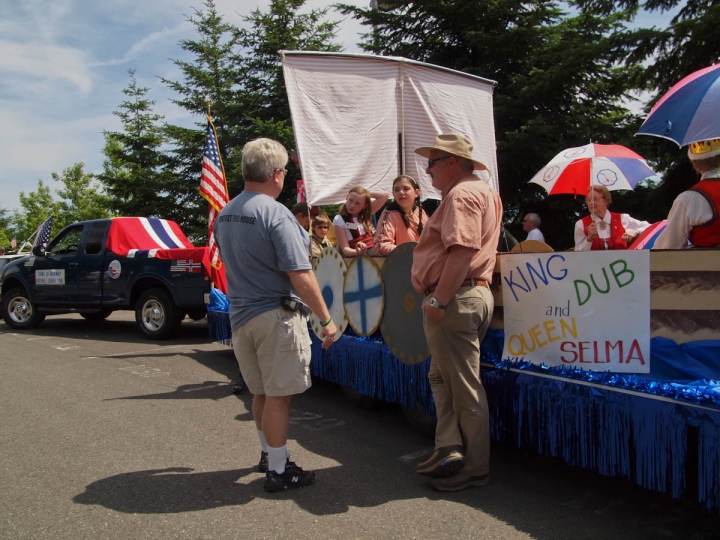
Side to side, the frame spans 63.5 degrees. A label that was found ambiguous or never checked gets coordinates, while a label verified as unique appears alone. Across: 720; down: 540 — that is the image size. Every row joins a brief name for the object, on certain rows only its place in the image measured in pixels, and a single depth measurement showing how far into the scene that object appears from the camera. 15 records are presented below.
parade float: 2.66
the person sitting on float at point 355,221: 5.33
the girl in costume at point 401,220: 4.43
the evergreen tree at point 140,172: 23.62
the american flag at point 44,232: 19.75
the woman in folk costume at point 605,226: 5.51
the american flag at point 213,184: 7.76
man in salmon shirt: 3.08
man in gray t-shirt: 3.11
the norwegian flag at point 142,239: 9.11
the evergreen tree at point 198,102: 23.34
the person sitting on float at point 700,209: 2.99
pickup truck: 8.85
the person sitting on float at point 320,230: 5.92
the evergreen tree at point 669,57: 8.91
